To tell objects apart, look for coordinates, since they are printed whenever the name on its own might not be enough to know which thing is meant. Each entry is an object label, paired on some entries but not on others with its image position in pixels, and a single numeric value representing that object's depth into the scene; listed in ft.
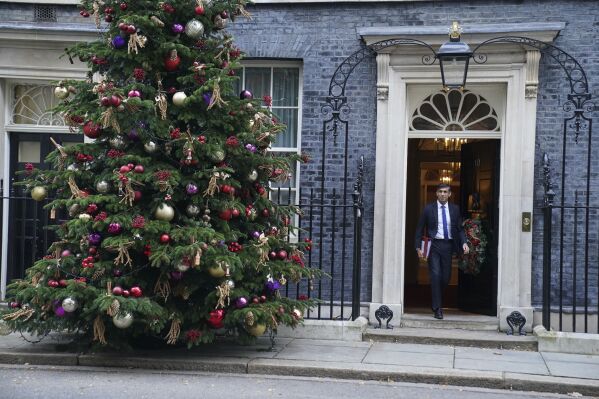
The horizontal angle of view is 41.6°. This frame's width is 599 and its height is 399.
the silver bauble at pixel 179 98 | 27.43
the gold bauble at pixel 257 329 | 27.81
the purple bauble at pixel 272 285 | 28.89
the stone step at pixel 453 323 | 34.63
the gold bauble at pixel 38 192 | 28.27
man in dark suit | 35.60
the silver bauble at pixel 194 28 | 27.99
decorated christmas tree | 26.50
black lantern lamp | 31.14
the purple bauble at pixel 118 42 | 27.68
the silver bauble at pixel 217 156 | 26.99
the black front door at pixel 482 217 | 36.55
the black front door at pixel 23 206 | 38.57
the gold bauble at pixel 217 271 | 26.48
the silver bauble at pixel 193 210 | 27.30
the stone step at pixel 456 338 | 31.94
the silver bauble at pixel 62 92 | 28.50
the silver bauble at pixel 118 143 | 27.86
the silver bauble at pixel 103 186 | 27.17
